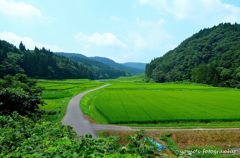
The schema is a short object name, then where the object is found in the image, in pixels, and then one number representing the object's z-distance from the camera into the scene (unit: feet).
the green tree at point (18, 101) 42.82
